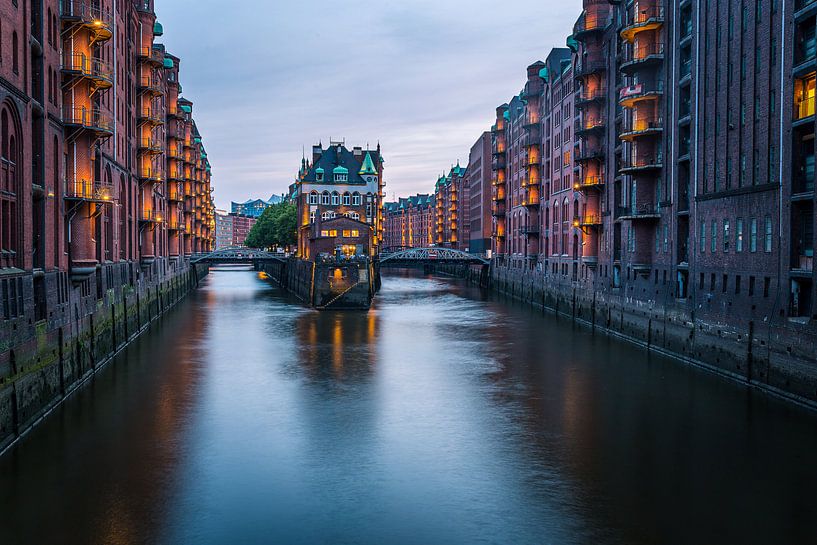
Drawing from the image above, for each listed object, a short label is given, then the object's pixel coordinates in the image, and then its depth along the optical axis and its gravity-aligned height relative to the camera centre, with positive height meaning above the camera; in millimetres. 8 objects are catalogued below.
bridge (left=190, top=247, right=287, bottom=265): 117188 -1050
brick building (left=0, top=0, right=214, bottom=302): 28875 +5631
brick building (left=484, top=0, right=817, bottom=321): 32906 +5640
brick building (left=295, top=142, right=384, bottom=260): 113562 +9631
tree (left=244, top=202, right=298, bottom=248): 139500 +4556
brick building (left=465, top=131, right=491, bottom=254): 132125 +10024
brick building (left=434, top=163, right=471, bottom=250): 166750 +9322
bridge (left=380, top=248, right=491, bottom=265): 121206 -1206
